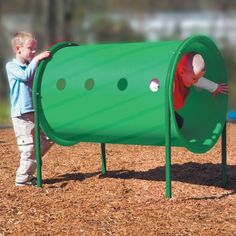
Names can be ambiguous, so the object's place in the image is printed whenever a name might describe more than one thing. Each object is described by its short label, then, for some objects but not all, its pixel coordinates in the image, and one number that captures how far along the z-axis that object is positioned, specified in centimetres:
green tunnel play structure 425
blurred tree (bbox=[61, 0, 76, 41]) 1608
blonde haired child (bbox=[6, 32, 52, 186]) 469
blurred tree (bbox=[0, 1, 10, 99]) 1826
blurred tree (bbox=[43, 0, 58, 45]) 1656
